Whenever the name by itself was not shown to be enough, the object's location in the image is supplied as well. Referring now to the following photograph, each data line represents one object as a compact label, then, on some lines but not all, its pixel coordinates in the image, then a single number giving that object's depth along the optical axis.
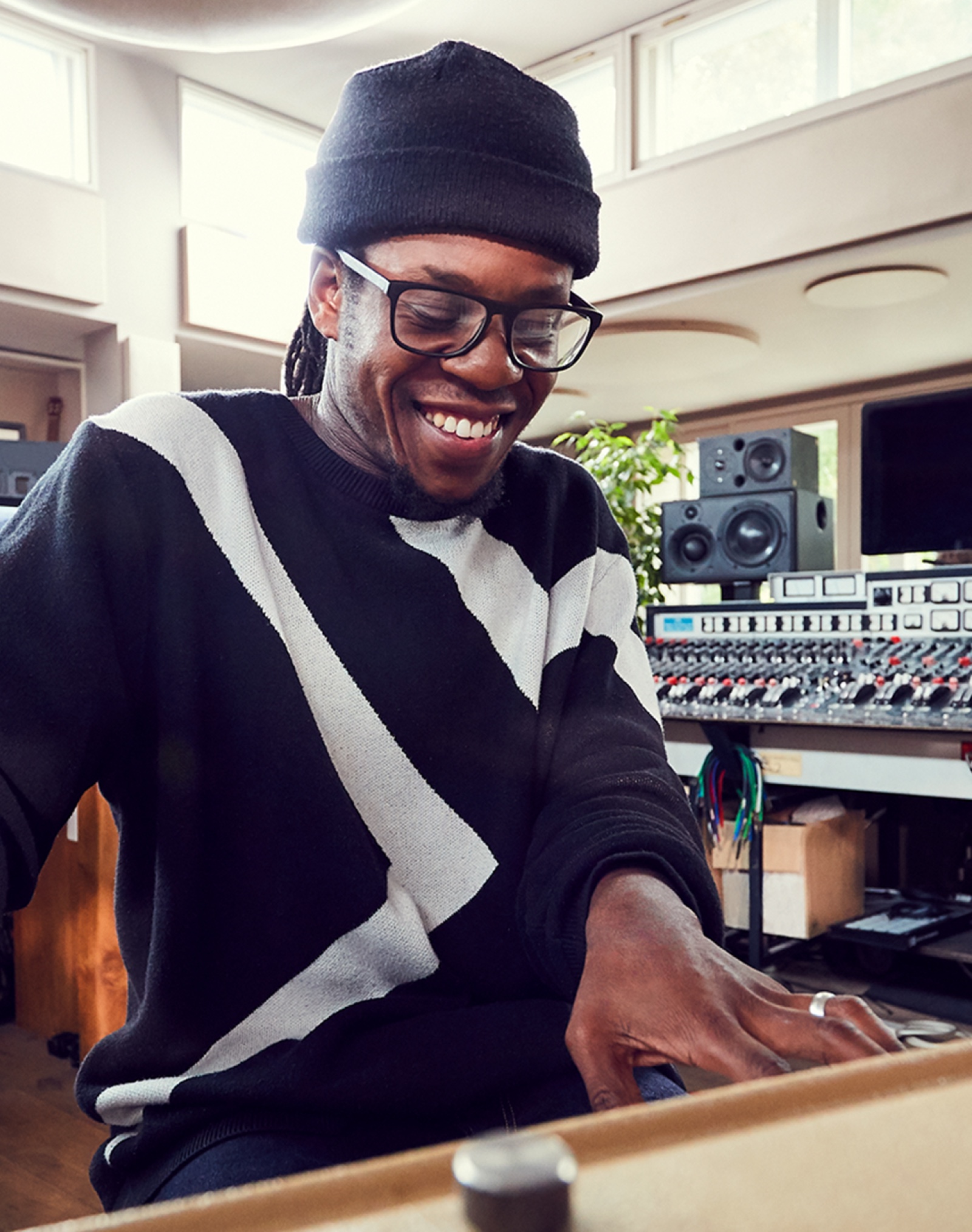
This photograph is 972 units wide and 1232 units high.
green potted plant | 4.38
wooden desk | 0.23
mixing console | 2.75
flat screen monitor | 3.11
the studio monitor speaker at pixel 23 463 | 2.91
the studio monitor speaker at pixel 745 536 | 3.39
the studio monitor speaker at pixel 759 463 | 3.42
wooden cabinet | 2.36
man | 0.71
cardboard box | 3.17
